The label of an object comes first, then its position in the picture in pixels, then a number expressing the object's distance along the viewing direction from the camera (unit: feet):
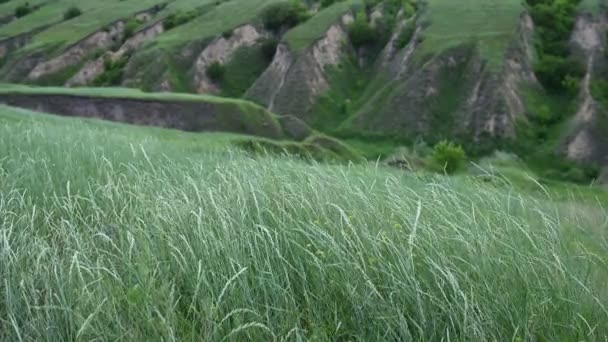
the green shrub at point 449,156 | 123.96
